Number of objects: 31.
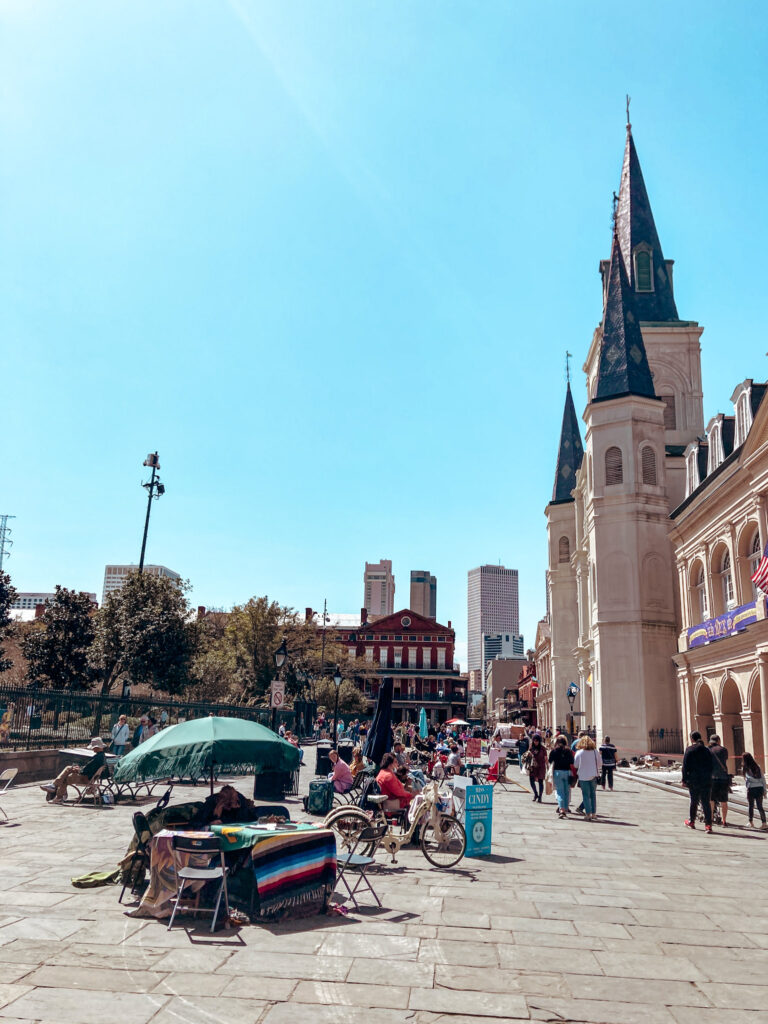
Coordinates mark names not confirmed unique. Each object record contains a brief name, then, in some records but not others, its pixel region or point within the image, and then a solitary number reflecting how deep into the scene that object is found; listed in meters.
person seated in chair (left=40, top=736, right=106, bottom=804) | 15.03
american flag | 19.58
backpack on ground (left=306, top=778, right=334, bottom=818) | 14.02
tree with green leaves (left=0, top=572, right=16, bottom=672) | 31.17
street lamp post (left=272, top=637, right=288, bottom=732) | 19.98
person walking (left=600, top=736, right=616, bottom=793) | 22.03
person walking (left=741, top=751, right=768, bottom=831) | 14.41
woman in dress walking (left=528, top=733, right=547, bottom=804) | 18.78
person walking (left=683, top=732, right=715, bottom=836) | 13.99
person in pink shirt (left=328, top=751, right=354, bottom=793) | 13.74
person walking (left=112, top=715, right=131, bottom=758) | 19.11
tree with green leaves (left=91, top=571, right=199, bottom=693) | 33.31
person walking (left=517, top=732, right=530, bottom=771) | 32.15
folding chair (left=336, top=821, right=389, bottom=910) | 7.83
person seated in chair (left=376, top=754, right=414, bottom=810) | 11.23
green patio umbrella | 8.11
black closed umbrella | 13.41
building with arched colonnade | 21.61
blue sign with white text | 10.77
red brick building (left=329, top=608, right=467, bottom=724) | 91.88
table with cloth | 7.18
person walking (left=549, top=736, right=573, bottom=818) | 16.00
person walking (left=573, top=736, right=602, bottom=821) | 15.59
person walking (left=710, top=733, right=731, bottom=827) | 14.11
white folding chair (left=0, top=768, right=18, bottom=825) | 13.19
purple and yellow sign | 21.89
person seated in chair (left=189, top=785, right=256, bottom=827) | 8.48
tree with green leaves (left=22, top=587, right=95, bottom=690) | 36.03
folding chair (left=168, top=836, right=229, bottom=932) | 6.81
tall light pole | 30.61
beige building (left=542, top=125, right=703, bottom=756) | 36.66
